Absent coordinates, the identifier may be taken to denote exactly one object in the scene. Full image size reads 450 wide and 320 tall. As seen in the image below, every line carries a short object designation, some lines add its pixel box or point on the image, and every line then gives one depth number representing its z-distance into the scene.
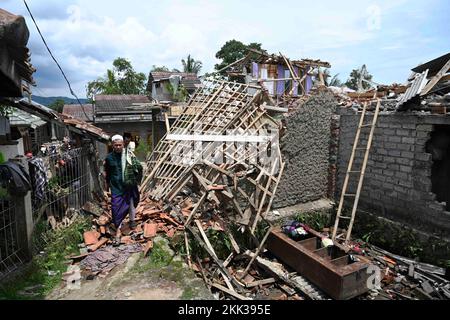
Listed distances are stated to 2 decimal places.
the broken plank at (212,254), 5.57
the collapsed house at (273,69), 13.81
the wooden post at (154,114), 13.86
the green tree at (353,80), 34.03
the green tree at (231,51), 36.34
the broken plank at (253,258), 6.23
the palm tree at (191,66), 33.03
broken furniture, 5.38
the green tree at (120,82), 31.55
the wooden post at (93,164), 6.82
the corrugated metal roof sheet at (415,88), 6.70
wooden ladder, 7.07
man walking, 5.20
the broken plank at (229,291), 5.26
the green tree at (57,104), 39.48
